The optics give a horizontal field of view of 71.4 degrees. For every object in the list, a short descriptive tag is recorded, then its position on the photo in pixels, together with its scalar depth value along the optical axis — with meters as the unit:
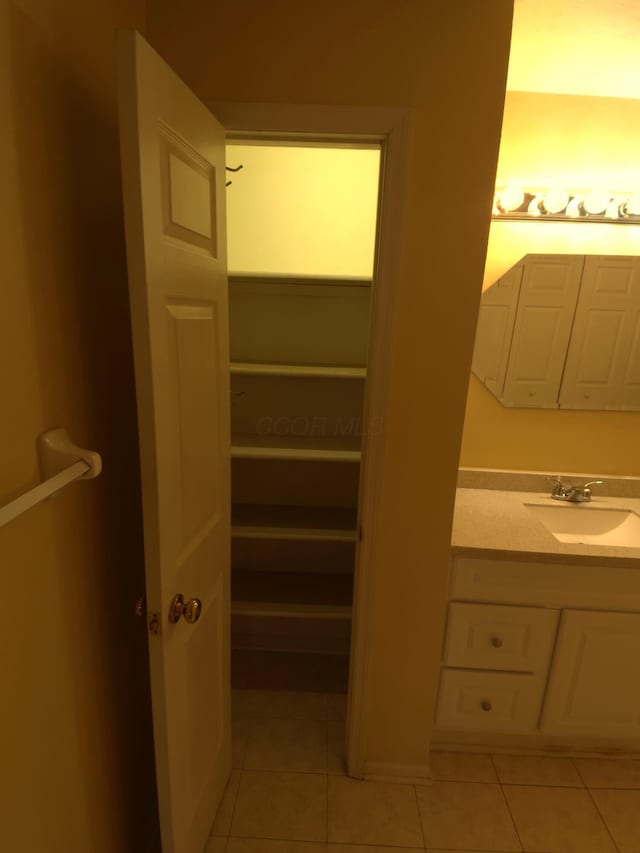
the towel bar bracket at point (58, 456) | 0.73
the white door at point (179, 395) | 0.73
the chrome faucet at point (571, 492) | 1.82
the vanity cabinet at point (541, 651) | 1.46
